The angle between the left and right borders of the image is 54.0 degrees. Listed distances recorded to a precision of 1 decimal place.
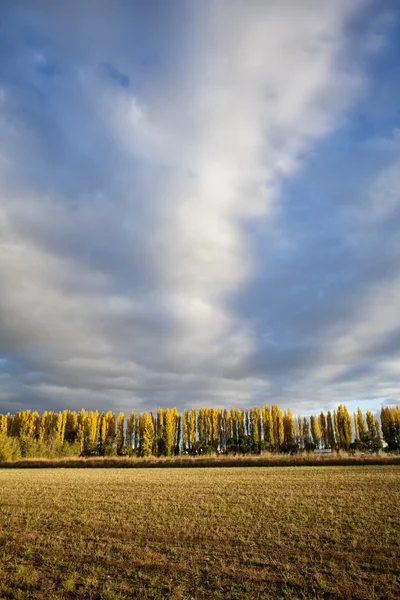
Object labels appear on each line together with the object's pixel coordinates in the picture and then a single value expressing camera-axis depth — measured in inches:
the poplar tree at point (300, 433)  4343.3
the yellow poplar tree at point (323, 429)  4330.7
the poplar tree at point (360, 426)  4097.0
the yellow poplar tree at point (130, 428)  4293.8
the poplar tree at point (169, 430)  3850.9
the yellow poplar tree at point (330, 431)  4252.0
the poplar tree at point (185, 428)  4101.9
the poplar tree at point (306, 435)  4257.9
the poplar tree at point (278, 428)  4156.3
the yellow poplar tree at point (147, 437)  3821.4
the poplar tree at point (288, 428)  4276.6
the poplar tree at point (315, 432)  4355.3
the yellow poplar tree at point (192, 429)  4093.0
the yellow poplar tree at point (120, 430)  4175.4
